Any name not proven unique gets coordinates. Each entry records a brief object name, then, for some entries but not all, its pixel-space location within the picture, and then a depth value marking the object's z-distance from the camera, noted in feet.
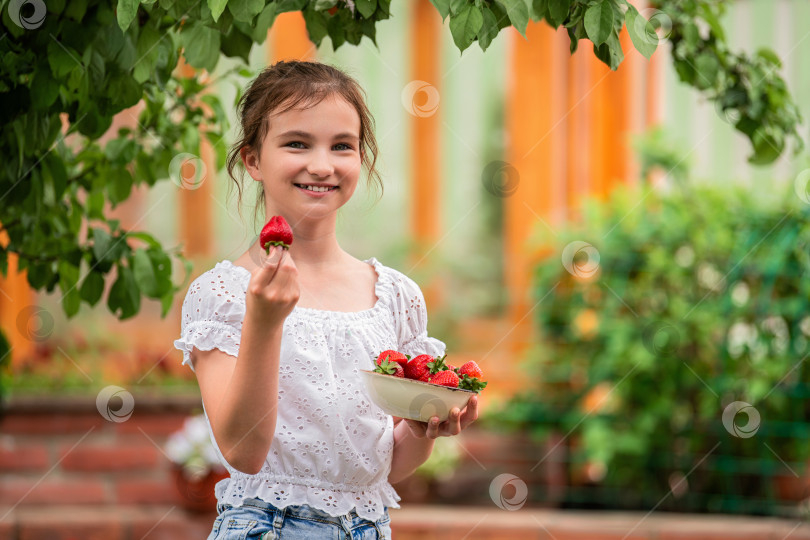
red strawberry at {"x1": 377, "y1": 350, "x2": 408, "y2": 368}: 10.49
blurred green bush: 19.17
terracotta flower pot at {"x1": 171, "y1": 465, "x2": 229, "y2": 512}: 18.57
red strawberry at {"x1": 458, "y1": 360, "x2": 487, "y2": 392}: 10.55
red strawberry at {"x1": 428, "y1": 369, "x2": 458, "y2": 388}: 10.48
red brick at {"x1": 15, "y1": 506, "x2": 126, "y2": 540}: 17.49
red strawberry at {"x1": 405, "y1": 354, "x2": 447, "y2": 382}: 10.52
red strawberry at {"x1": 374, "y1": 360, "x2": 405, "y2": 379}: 10.44
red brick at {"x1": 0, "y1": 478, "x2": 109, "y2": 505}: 19.53
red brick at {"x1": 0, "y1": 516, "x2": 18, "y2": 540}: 17.03
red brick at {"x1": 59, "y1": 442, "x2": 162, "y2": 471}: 20.75
